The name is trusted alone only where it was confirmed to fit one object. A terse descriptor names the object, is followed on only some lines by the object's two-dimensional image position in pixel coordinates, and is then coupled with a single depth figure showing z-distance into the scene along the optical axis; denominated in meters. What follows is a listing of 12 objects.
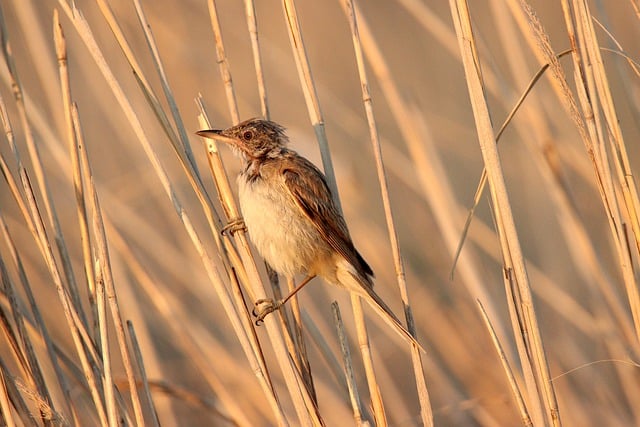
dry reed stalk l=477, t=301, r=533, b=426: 6.18
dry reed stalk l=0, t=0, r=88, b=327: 6.56
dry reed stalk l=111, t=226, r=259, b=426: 8.24
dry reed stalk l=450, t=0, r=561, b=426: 5.82
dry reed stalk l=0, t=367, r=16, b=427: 5.89
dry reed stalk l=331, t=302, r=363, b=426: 6.27
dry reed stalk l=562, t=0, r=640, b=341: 5.90
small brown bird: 7.54
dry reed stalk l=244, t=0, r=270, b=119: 6.45
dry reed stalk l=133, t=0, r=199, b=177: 6.19
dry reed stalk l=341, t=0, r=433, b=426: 6.22
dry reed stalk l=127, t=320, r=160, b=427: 6.37
